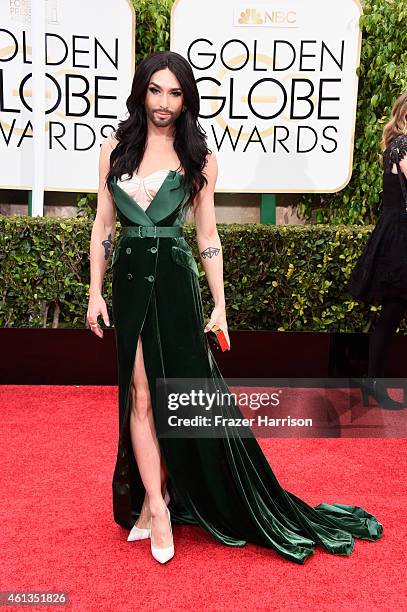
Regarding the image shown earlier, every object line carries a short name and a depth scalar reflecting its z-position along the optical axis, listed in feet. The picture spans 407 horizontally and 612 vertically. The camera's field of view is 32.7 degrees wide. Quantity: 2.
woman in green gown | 7.91
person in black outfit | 12.91
